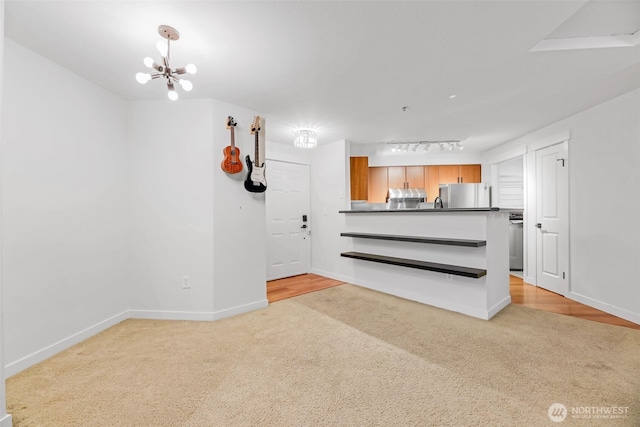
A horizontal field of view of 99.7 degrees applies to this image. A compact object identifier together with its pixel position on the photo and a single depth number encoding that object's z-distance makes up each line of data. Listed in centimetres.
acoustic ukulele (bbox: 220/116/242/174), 290
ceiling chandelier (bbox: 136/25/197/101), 176
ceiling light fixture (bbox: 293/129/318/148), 381
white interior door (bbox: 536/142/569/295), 360
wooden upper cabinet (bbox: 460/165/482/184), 554
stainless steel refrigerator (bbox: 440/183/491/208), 516
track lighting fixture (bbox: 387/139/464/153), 476
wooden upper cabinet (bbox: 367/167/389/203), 550
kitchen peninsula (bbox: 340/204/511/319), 291
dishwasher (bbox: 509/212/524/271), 512
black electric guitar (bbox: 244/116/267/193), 304
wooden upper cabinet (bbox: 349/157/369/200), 491
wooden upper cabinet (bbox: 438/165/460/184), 557
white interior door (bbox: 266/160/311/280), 462
